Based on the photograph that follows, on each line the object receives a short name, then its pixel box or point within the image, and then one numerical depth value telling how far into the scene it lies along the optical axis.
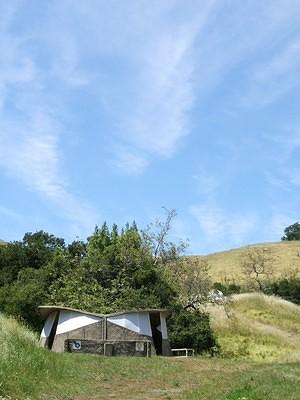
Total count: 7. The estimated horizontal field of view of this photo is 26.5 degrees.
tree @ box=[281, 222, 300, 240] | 136.25
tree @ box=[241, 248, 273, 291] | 76.62
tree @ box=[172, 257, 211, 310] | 40.09
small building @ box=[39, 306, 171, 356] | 29.72
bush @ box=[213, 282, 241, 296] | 63.56
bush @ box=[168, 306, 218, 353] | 33.94
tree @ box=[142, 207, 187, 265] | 44.22
